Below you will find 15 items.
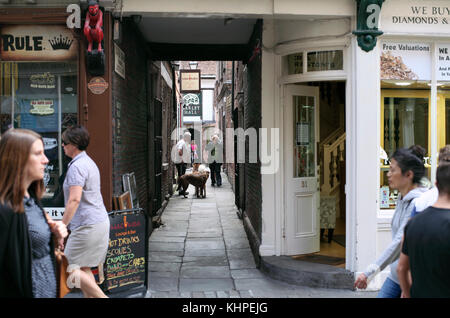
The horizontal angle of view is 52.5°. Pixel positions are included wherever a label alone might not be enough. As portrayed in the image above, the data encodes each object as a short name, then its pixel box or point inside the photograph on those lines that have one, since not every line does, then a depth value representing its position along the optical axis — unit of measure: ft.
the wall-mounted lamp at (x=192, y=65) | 70.37
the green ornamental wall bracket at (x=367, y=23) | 18.60
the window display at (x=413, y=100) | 19.88
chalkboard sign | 16.90
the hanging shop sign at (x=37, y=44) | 18.16
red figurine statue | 16.98
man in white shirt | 48.44
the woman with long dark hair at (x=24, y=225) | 7.86
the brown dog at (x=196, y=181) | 46.88
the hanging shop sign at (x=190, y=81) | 54.19
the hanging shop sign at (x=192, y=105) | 93.94
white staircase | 28.43
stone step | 19.10
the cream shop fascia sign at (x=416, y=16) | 19.26
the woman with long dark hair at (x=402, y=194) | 10.73
